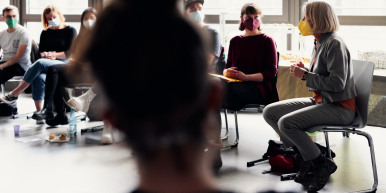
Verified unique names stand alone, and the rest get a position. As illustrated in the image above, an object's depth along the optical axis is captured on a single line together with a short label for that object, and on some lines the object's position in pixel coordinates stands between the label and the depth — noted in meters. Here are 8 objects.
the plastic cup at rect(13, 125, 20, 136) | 4.47
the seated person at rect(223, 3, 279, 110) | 3.59
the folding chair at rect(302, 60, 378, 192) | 2.89
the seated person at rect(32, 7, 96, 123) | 4.85
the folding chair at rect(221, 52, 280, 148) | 3.66
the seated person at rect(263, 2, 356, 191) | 2.87
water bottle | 4.43
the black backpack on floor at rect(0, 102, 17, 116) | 5.43
